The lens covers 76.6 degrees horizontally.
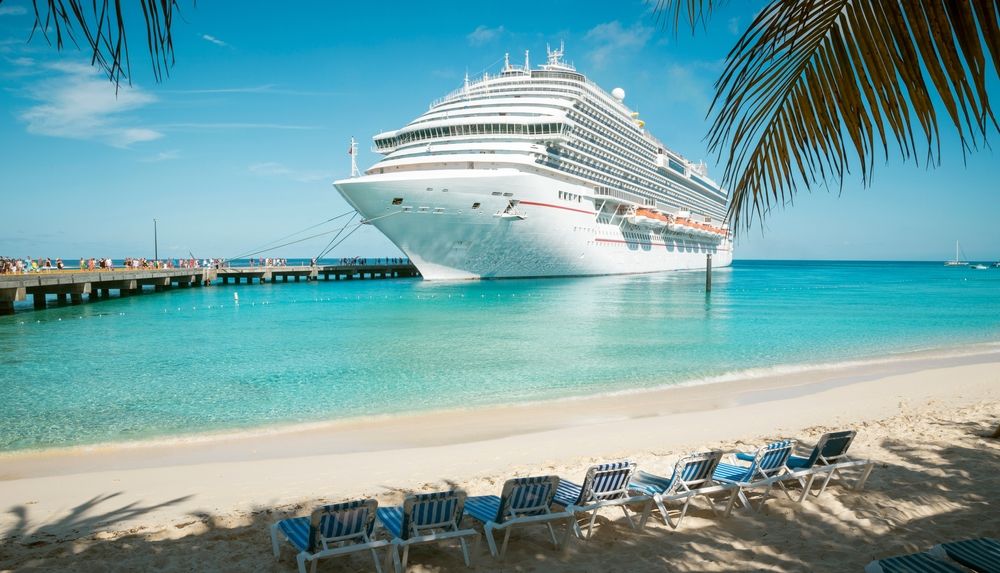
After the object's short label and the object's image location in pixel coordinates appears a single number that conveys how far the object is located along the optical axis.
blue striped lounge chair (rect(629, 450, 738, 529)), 5.12
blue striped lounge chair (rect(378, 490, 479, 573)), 4.32
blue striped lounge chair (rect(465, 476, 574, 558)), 4.57
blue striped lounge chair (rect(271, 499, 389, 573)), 4.17
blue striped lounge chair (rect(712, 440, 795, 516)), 5.33
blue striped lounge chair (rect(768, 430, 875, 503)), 5.55
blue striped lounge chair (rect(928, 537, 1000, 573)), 3.28
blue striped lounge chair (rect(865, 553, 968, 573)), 3.35
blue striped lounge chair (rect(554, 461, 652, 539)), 4.86
